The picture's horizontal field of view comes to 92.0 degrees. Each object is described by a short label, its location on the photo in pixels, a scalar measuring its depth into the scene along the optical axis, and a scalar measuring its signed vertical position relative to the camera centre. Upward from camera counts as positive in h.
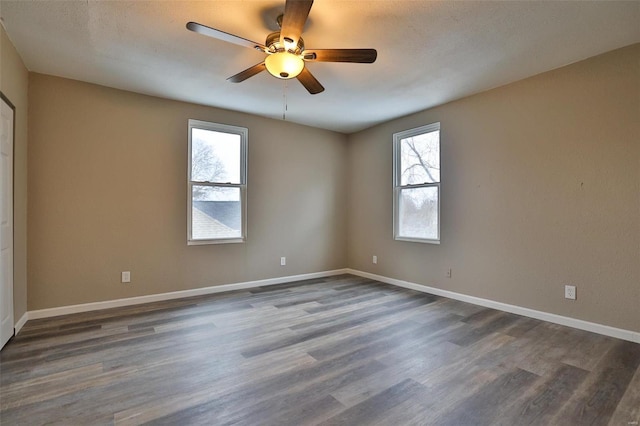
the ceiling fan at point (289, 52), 1.99 +1.14
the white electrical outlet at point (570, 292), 2.99 -0.78
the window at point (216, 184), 4.13 +0.38
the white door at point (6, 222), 2.50 -0.10
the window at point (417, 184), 4.27 +0.39
